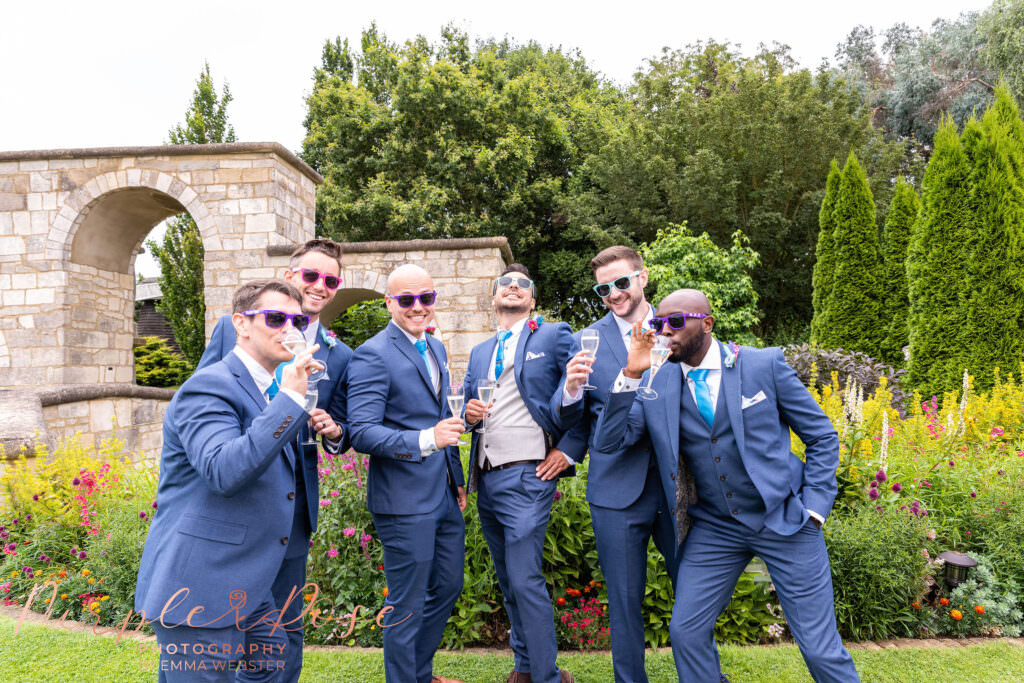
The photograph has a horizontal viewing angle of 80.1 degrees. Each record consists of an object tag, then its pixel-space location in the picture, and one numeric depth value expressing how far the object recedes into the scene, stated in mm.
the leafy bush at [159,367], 17875
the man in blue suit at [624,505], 2984
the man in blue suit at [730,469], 2520
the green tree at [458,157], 18125
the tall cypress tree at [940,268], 8555
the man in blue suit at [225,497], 1962
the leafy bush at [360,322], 16578
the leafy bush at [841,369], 8570
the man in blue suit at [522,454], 3061
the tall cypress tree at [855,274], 12359
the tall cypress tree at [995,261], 8117
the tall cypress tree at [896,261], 12062
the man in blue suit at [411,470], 2896
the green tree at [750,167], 16703
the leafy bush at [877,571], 3730
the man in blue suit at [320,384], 2770
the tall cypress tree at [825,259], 12859
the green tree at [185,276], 15266
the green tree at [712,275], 13641
